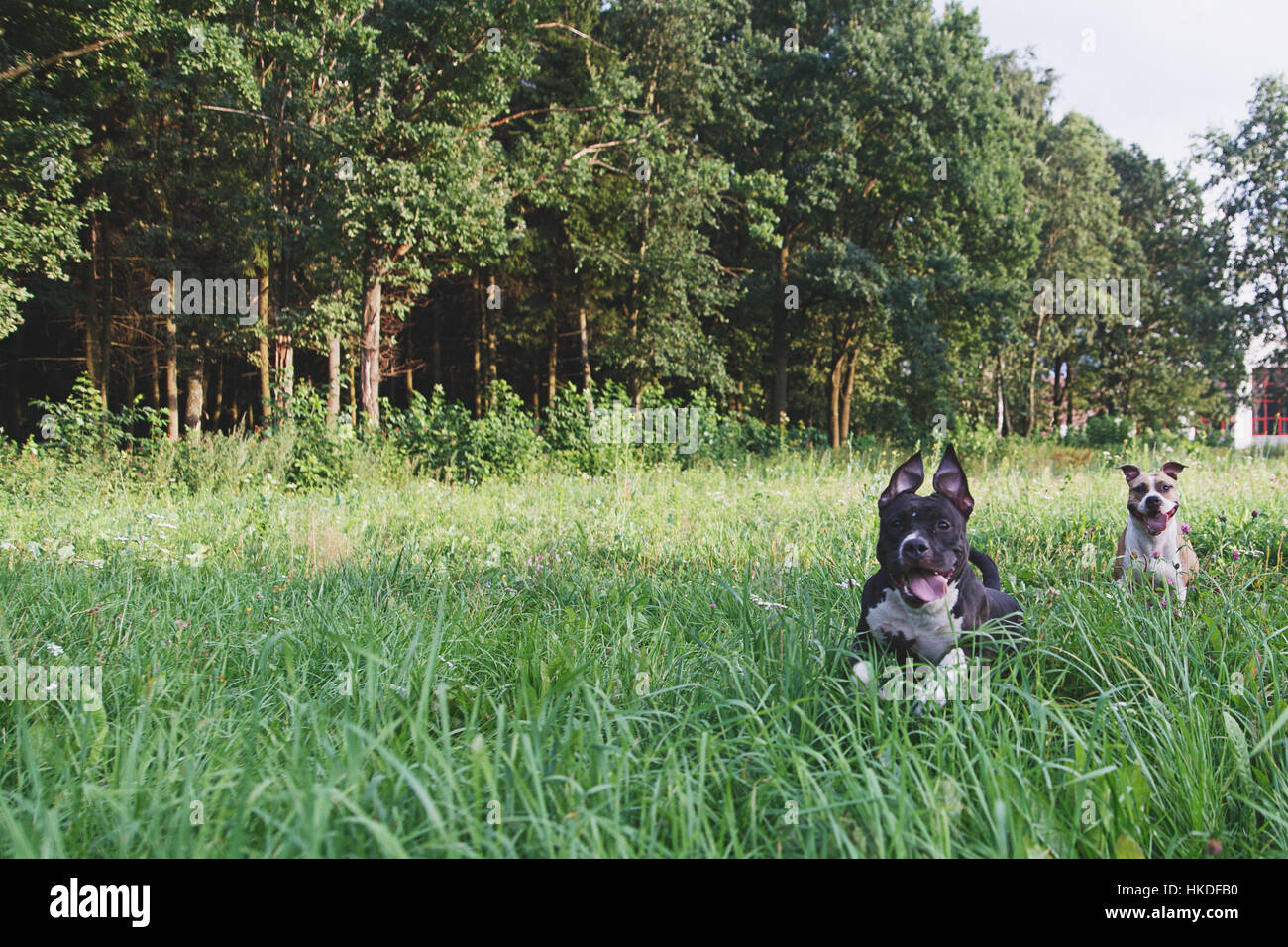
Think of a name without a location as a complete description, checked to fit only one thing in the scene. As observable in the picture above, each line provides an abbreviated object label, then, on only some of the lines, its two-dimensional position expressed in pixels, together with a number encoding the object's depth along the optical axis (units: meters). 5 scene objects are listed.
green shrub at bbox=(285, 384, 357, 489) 10.00
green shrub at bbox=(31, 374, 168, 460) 10.03
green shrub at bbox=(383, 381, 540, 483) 11.34
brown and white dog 3.37
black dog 2.08
